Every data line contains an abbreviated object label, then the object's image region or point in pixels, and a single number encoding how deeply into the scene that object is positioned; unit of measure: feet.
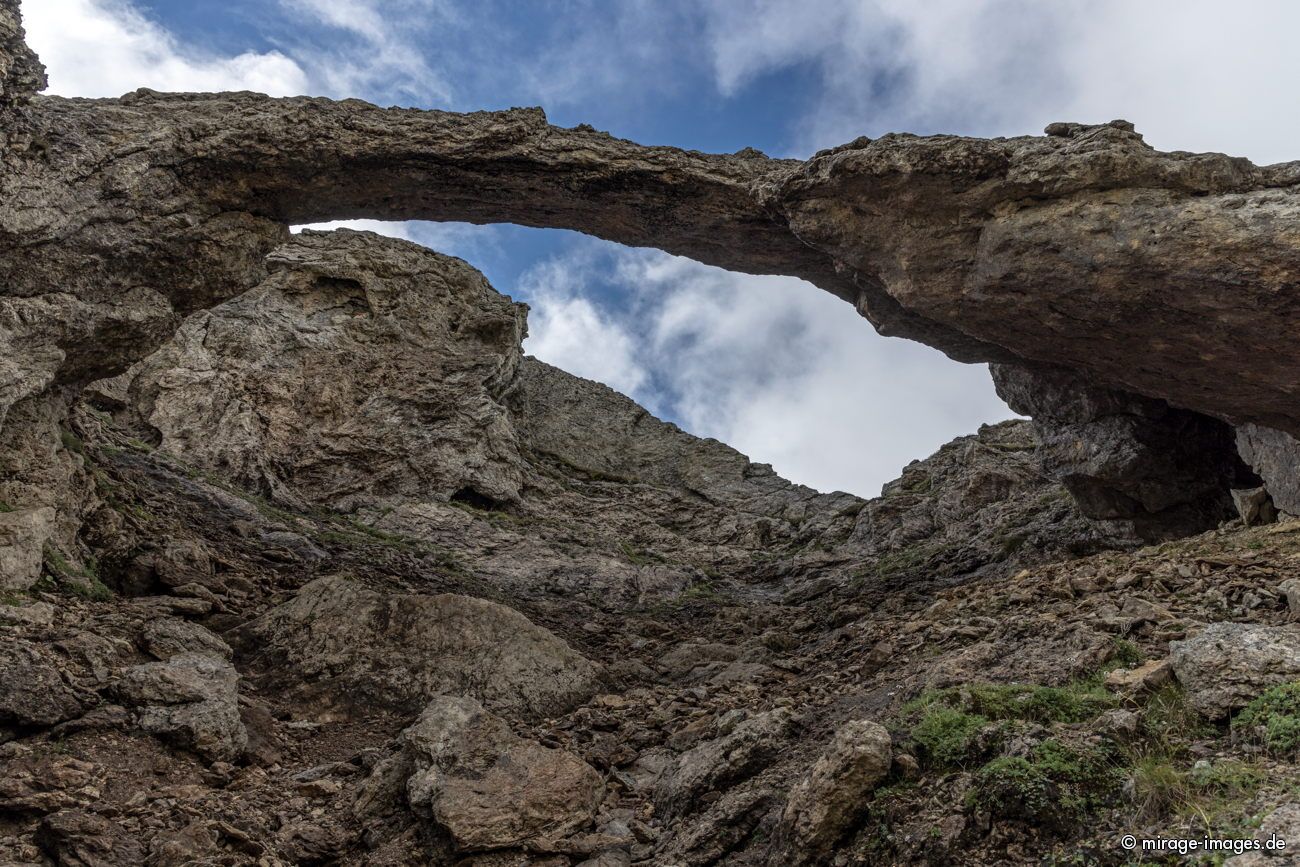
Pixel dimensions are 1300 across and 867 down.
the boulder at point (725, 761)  29.50
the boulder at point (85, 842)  26.89
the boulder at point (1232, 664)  23.24
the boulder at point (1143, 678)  25.36
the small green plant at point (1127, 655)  28.06
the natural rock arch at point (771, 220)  45.60
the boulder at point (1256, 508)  51.97
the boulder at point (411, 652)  42.83
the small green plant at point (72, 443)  50.75
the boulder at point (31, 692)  32.40
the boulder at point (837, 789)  22.75
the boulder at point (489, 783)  28.45
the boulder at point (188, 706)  34.09
